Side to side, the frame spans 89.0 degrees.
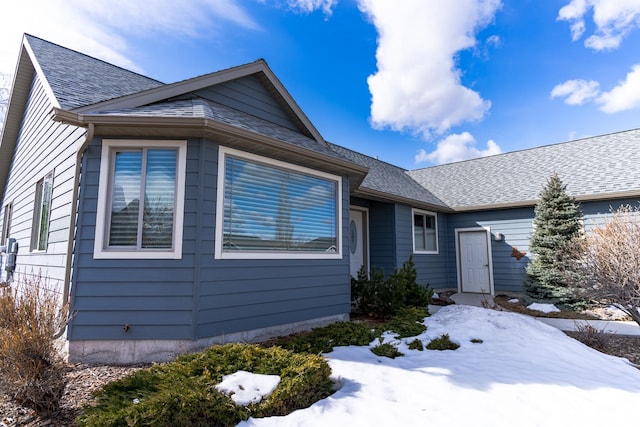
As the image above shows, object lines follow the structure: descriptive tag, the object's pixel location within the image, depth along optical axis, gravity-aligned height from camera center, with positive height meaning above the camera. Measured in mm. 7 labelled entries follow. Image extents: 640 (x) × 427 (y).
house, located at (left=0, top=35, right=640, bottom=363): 3898 +697
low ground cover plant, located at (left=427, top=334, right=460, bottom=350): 4305 -1194
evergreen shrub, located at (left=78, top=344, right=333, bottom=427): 2248 -1058
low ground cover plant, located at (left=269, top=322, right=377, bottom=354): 4051 -1131
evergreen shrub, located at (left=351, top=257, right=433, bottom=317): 6469 -798
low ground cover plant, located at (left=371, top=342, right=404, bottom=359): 4008 -1195
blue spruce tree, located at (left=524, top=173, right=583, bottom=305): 7879 +400
